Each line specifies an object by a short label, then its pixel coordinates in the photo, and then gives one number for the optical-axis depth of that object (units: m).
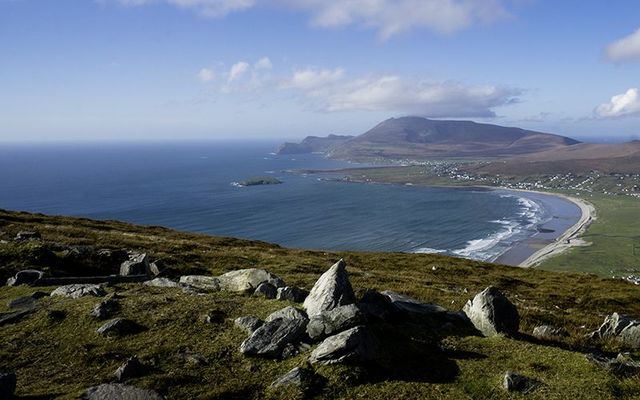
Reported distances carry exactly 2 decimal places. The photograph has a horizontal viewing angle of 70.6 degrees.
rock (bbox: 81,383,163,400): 14.66
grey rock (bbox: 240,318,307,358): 17.83
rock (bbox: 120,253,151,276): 32.03
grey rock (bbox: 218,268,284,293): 27.89
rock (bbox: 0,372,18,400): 14.28
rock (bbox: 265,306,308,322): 19.98
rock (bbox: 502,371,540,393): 15.88
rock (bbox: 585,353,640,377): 17.33
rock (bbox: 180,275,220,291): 28.97
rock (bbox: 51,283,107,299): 25.16
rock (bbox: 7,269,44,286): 28.52
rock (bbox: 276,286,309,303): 24.69
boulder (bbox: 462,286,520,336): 22.44
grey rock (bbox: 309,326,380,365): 16.77
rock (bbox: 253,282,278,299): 25.72
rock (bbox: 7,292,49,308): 23.50
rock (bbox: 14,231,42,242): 41.85
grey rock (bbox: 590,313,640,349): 23.05
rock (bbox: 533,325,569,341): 23.42
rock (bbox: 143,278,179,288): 28.41
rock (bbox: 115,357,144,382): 15.99
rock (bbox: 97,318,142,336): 19.62
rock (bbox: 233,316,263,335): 19.72
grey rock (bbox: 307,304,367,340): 18.64
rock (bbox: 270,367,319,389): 15.52
